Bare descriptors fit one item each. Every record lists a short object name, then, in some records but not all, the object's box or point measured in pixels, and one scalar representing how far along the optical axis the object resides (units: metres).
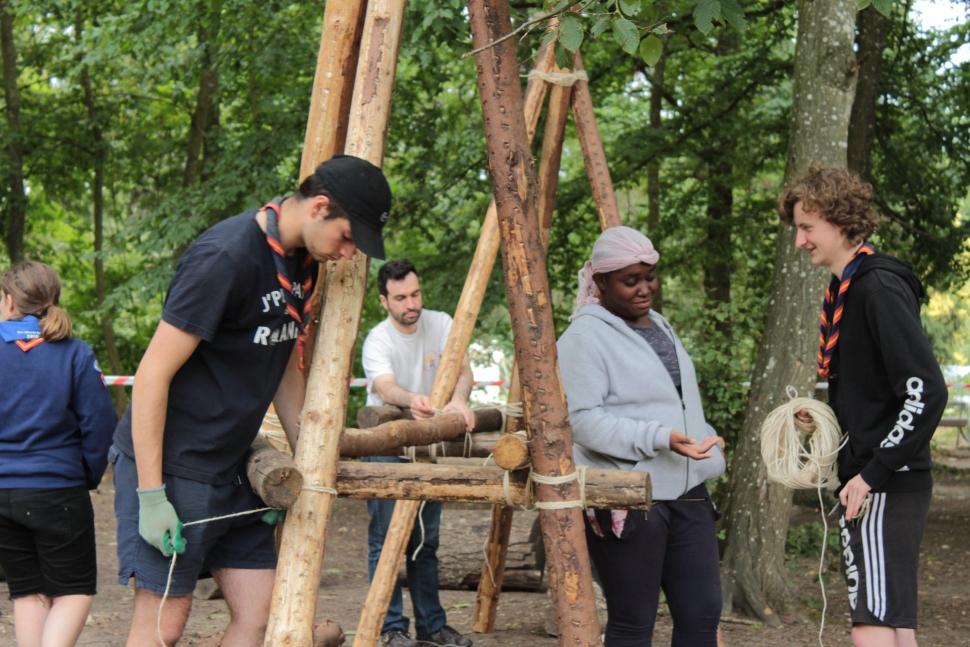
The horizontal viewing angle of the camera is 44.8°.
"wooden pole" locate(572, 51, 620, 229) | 5.91
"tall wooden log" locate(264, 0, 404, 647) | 3.28
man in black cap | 3.01
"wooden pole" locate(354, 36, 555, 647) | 5.43
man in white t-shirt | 5.85
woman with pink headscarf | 3.63
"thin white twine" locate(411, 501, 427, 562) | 5.61
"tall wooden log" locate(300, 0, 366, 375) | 3.97
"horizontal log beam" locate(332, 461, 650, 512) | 3.18
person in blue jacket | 4.40
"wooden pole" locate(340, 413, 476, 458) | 4.48
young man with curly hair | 3.44
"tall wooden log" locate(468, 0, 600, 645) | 3.17
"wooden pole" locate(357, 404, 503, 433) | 5.53
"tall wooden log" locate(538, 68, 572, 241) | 5.99
